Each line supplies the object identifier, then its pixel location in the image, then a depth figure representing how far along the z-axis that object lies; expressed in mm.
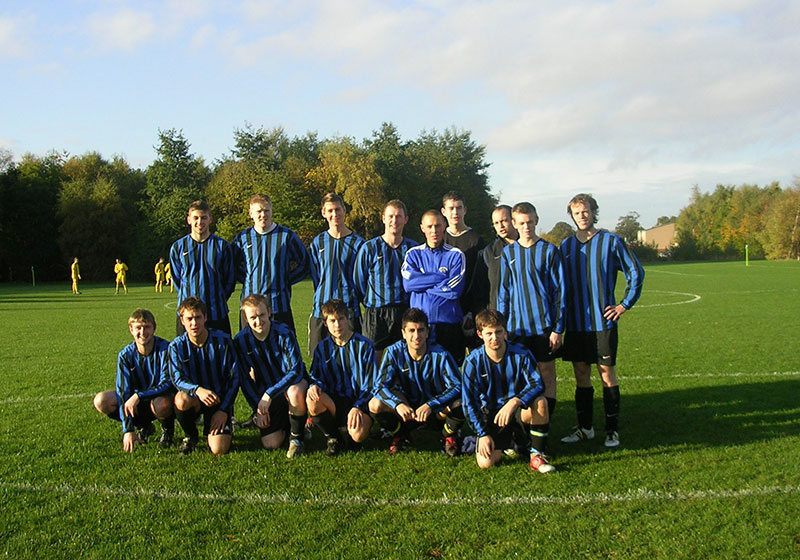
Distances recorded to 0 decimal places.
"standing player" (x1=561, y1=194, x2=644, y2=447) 4770
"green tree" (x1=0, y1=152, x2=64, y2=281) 42969
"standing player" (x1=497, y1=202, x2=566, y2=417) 4711
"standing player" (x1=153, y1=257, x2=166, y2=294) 27188
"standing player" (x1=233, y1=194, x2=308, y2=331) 5285
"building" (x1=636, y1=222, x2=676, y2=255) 100906
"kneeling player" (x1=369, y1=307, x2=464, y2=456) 4516
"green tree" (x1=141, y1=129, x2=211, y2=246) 42844
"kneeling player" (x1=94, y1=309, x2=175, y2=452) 4695
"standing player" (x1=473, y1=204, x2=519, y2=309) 4926
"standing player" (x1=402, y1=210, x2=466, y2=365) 4871
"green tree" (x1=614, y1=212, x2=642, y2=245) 105375
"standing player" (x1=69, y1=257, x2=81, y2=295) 25306
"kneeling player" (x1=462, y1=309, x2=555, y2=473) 4270
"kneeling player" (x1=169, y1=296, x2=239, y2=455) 4602
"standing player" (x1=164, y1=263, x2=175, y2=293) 28764
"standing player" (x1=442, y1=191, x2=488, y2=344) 5137
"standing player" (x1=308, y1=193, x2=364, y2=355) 5234
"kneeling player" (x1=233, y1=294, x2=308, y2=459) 4633
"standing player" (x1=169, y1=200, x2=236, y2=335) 5293
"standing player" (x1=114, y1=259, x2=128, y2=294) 25958
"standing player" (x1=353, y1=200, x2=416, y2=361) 5113
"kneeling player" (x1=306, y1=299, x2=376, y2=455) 4578
